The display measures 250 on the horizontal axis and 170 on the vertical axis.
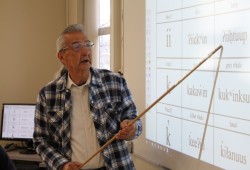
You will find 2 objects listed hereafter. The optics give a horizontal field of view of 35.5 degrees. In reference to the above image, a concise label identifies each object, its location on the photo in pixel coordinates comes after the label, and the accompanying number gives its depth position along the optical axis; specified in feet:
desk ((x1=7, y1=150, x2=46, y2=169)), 11.45
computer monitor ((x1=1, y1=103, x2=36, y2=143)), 12.17
